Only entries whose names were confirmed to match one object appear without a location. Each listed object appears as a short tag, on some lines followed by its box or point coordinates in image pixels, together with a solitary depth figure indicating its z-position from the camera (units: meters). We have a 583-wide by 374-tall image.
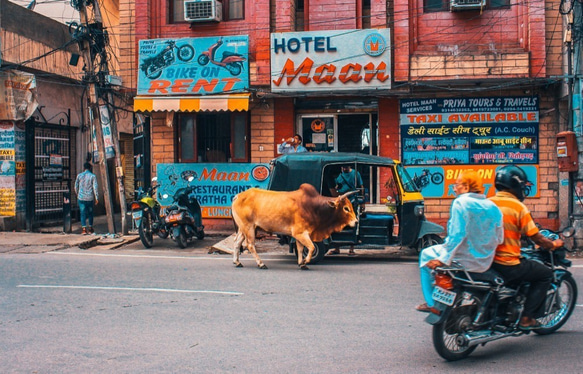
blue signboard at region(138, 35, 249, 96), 16.58
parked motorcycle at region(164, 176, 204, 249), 14.27
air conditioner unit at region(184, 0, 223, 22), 16.77
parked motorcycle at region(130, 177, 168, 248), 14.41
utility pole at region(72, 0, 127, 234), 15.91
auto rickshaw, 11.87
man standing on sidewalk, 16.73
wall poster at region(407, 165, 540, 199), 16.27
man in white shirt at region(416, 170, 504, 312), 5.68
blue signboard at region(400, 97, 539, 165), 16.08
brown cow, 11.08
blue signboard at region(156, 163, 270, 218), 17.09
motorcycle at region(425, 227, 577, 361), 5.56
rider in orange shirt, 5.89
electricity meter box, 13.51
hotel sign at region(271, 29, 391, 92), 15.84
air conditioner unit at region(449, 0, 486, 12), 15.71
